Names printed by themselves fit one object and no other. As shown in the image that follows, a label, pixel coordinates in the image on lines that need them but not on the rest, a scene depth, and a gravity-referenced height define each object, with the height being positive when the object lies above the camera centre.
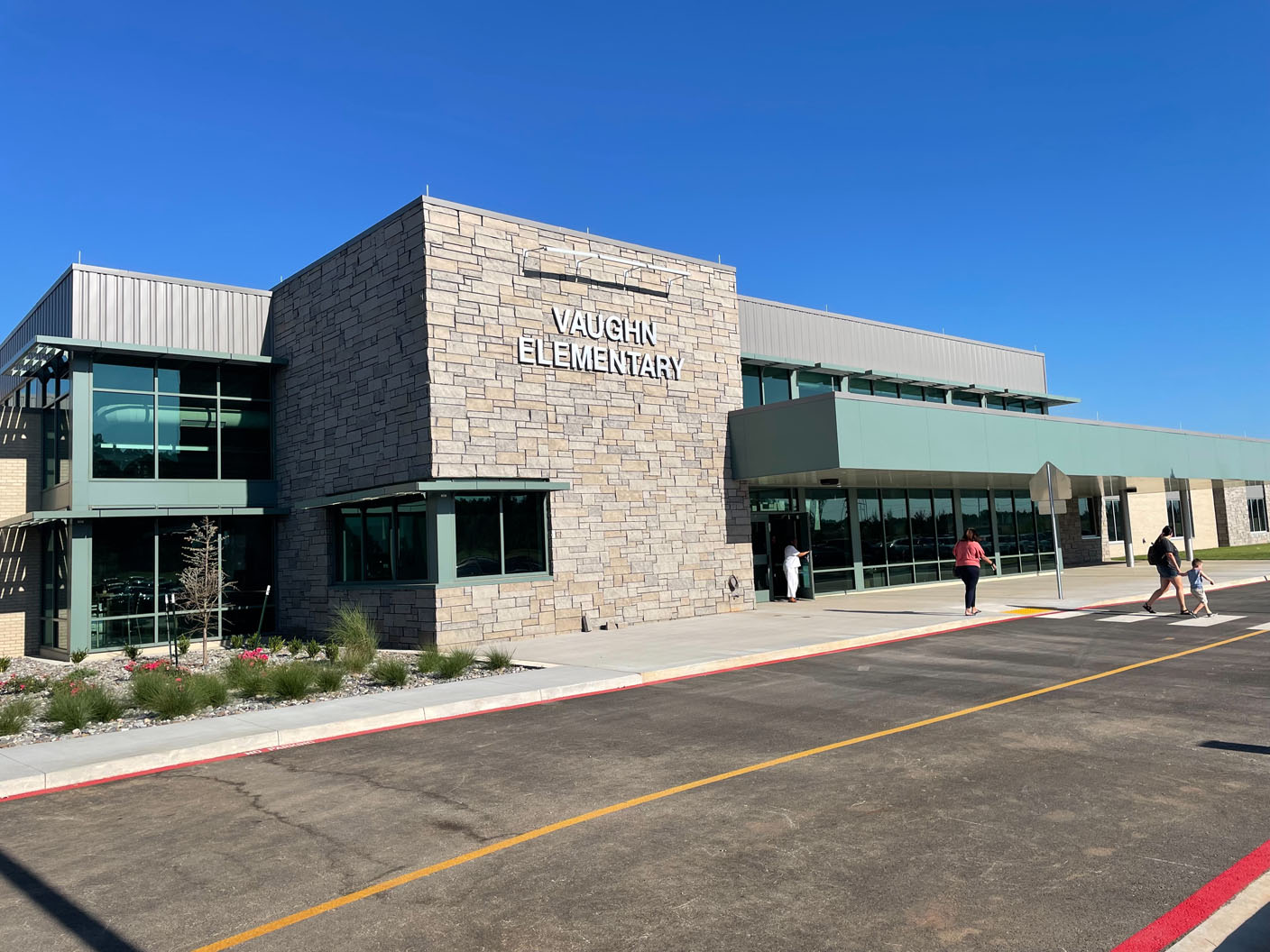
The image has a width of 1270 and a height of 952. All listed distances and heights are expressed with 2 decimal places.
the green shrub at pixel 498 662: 13.34 -1.56
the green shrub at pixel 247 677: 12.08 -1.50
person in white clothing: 23.08 -0.70
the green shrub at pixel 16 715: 10.11 -1.59
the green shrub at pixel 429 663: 13.28 -1.53
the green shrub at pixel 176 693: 10.78 -1.52
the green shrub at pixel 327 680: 12.12 -1.57
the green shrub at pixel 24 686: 13.02 -1.61
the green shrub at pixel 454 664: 12.98 -1.55
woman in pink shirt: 18.42 -0.55
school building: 17.44 +2.41
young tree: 17.08 -0.19
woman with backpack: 17.12 -0.73
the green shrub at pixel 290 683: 11.77 -1.54
